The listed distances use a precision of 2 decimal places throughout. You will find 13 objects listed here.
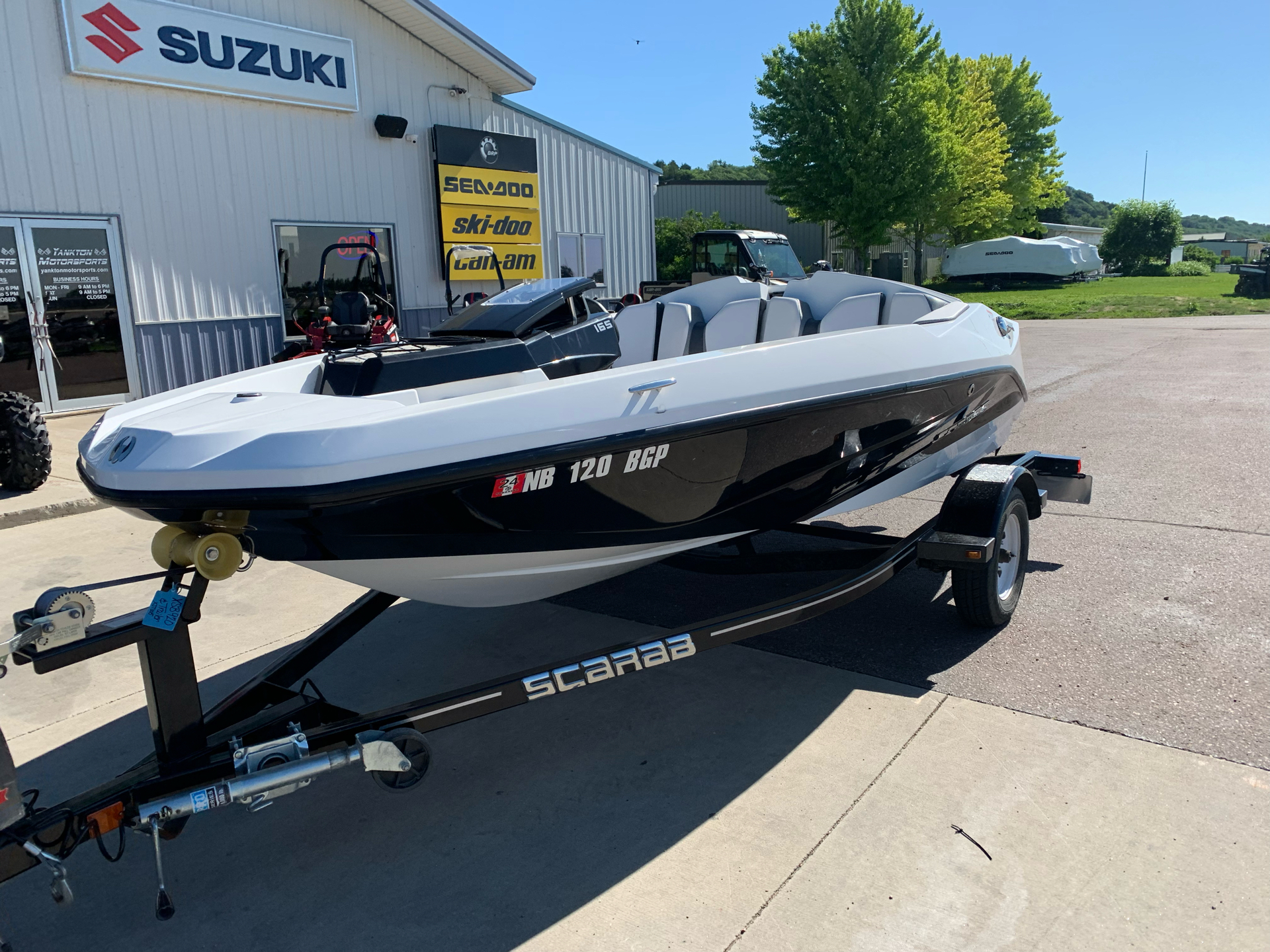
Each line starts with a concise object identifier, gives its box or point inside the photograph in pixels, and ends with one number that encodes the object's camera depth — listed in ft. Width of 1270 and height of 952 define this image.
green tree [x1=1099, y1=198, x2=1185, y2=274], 184.75
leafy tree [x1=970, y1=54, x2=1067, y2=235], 135.95
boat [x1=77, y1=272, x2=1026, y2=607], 7.22
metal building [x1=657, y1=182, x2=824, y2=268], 122.62
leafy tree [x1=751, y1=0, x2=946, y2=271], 95.50
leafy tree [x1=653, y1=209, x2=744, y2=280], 96.43
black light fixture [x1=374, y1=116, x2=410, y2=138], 35.42
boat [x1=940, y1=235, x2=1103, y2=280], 122.31
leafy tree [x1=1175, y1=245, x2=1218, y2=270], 202.08
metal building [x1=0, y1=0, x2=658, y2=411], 27.37
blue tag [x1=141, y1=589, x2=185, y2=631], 6.97
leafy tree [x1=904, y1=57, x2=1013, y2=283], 102.79
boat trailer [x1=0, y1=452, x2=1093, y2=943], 6.50
